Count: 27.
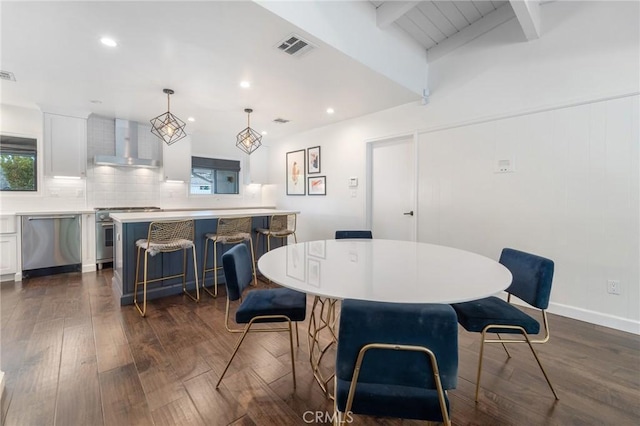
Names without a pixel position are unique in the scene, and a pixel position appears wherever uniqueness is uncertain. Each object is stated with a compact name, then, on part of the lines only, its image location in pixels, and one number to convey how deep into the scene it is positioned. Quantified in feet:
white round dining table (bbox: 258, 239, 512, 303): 3.74
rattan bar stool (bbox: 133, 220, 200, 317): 8.99
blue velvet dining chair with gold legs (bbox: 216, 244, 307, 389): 5.16
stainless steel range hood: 14.93
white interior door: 12.82
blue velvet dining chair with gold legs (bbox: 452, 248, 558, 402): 5.00
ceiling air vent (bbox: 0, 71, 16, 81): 9.57
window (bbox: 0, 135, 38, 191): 12.76
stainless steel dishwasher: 12.21
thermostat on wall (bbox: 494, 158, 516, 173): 9.68
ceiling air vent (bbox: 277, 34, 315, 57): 7.61
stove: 14.01
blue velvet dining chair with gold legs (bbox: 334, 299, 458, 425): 3.07
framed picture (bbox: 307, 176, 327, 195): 16.63
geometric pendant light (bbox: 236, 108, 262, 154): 13.06
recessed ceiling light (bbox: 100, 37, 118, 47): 7.50
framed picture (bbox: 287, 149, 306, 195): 18.19
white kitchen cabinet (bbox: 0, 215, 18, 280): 11.64
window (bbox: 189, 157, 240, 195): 18.99
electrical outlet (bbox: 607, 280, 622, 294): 7.97
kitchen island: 9.56
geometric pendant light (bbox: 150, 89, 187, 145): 10.83
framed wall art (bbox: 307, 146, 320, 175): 17.02
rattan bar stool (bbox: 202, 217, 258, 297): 10.69
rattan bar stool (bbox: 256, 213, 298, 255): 12.41
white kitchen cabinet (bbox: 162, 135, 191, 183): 16.61
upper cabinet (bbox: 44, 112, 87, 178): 13.28
